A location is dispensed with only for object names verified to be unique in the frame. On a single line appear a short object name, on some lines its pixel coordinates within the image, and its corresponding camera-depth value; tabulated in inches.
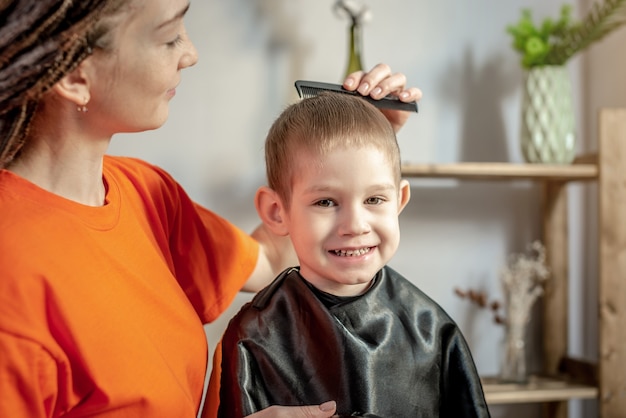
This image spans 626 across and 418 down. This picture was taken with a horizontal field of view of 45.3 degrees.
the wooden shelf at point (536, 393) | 97.8
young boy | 48.8
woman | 40.9
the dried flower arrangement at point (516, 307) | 104.7
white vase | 103.0
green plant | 100.7
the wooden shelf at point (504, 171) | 97.0
